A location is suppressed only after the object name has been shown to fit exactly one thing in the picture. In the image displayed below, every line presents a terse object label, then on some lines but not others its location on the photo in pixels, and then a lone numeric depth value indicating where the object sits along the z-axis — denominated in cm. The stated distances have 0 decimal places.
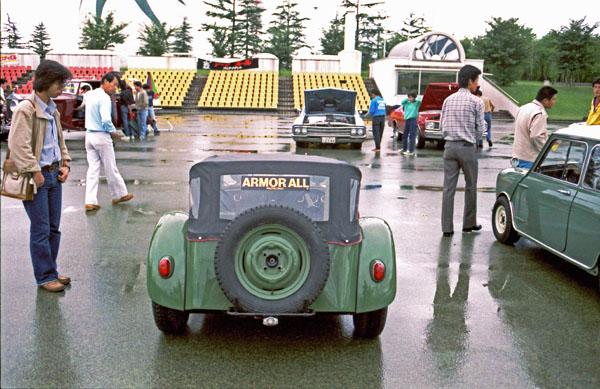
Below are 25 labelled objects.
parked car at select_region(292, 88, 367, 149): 1689
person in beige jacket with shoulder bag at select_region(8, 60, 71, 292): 456
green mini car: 507
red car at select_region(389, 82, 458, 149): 1772
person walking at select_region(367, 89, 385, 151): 1664
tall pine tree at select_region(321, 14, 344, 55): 8175
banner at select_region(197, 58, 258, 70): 4844
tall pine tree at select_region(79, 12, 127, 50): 6406
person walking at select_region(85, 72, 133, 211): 805
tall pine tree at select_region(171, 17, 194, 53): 8194
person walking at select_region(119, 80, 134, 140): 1795
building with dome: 4000
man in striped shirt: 693
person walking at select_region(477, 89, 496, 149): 1647
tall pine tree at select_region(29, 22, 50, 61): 6831
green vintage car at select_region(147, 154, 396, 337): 359
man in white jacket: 697
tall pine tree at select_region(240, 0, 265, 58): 6919
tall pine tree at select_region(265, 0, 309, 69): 7752
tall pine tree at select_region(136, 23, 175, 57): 6600
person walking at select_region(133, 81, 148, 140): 1861
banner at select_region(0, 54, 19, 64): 3975
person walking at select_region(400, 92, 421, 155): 1557
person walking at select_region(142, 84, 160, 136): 2108
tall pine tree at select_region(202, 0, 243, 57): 6919
